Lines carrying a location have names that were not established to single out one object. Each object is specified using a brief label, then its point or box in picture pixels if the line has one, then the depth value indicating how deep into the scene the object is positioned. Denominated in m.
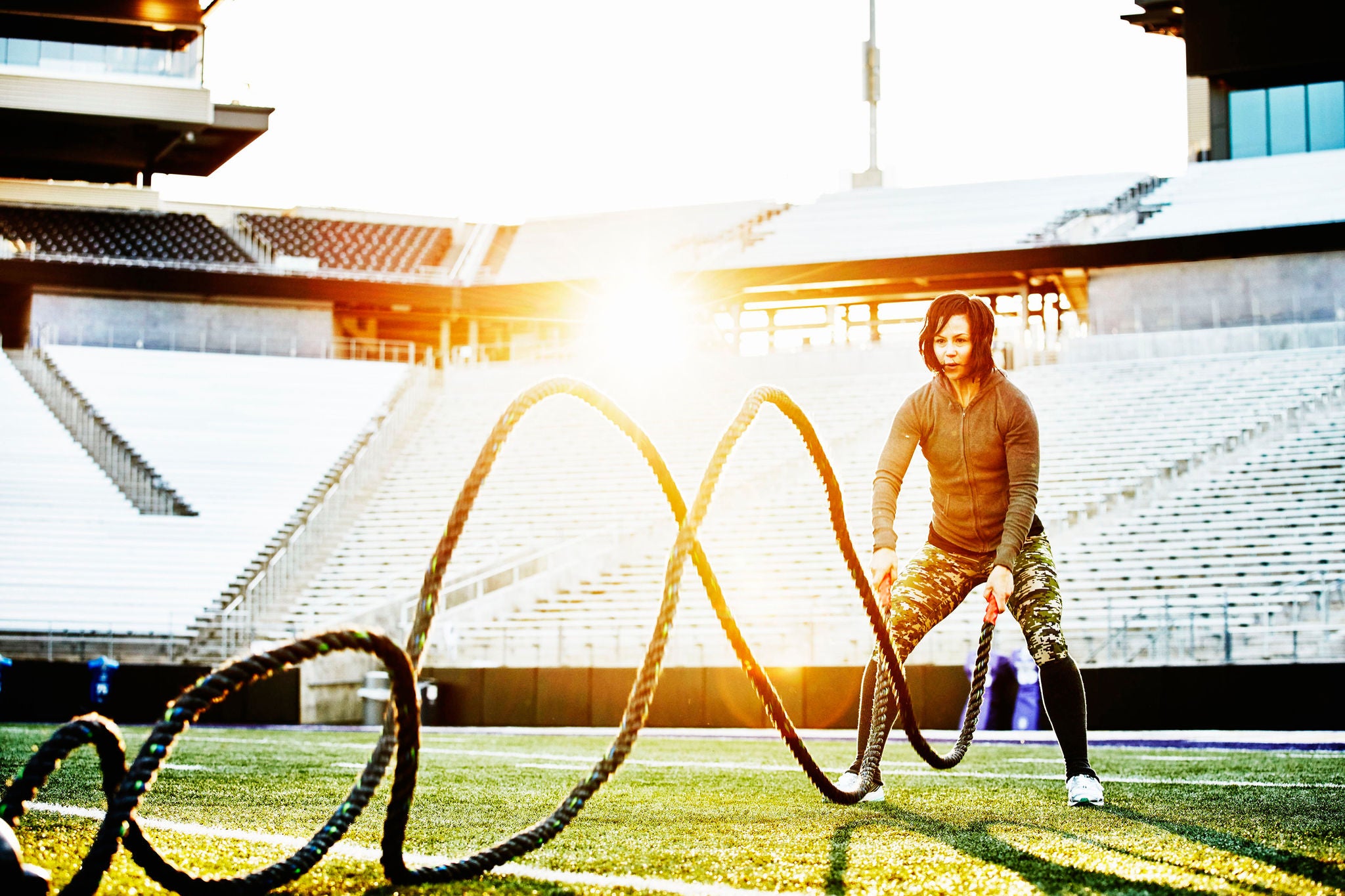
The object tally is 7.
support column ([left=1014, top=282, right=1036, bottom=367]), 27.83
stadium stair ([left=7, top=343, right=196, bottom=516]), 24.53
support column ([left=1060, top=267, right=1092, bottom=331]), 33.22
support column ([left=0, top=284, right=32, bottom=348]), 34.59
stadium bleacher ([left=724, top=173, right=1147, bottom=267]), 33.84
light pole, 41.41
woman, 4.90
